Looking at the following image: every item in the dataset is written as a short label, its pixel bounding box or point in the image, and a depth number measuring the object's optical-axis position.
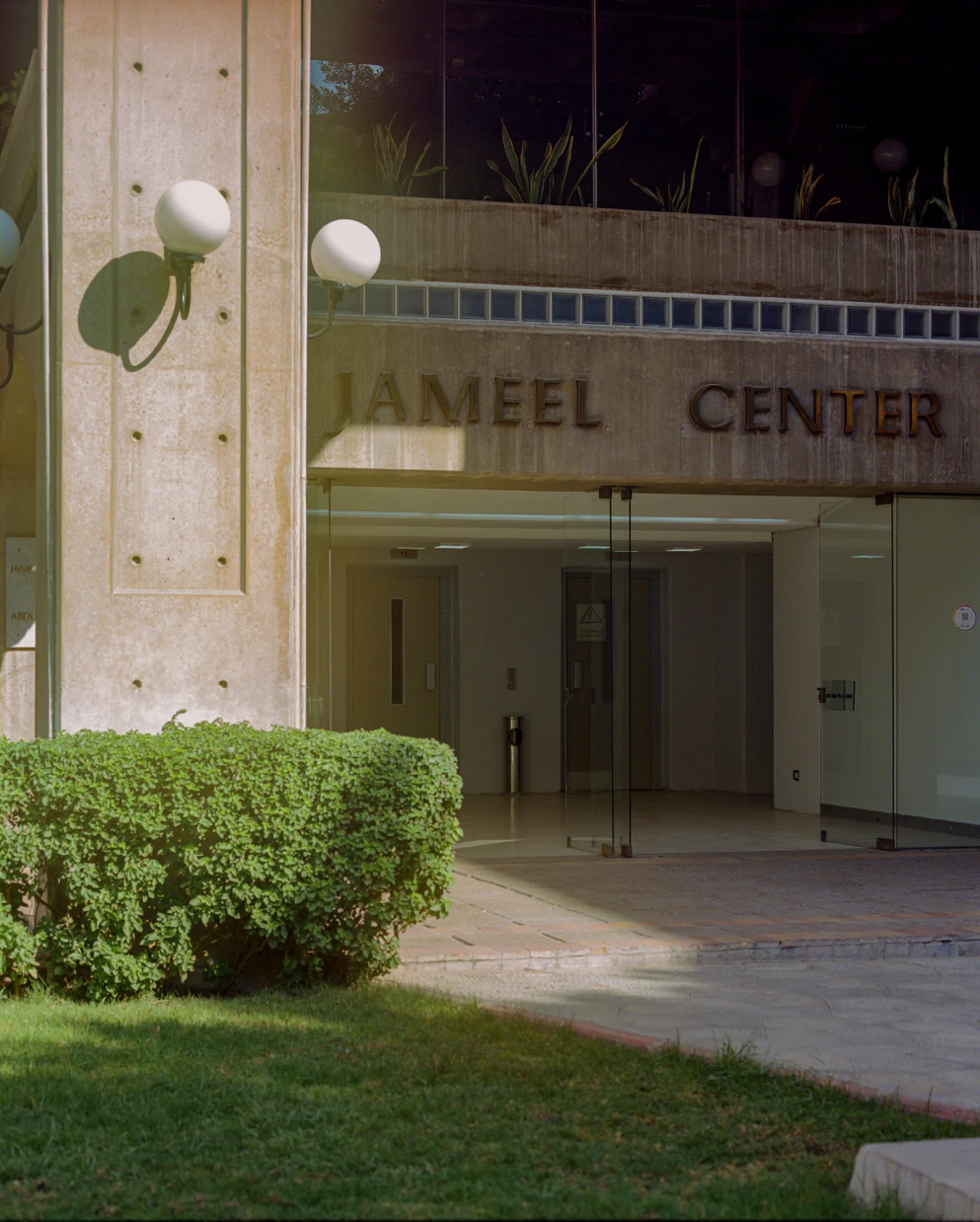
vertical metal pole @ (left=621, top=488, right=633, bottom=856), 10.49
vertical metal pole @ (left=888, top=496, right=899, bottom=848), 11.14
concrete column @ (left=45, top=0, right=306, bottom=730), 7.20
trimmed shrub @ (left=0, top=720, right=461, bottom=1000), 5.86
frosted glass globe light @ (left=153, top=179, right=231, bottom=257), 6.90
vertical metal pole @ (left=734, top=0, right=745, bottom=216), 12.29
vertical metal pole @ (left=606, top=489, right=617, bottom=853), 10.77
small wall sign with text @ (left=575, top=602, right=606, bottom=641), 10.95
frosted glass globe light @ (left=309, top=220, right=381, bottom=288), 7.68
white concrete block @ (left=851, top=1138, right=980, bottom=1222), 3.29
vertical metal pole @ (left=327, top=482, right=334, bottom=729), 10.10
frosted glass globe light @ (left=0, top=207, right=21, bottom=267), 7.89
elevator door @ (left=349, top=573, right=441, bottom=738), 15.70
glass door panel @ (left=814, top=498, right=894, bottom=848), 11.27
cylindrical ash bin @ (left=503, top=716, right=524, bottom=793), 15.81
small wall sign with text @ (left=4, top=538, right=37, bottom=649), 11.95
